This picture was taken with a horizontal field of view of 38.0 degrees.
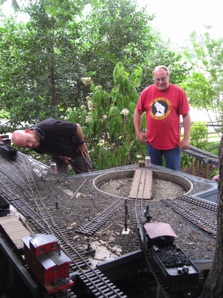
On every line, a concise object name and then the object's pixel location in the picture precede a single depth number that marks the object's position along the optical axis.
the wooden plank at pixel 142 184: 3.57
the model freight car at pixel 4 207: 2.83
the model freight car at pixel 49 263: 1.80
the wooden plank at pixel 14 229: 2.35
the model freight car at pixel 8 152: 4.95
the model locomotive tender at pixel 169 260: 1.84
